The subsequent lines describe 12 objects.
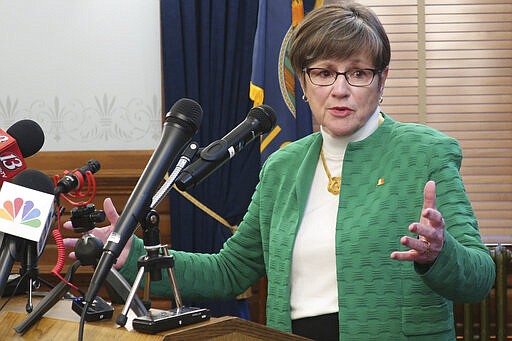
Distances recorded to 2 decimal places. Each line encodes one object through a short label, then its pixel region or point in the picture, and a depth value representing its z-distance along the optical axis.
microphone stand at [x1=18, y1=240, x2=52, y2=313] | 1.74
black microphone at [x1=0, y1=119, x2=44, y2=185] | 1.86
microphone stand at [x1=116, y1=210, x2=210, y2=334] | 1.58
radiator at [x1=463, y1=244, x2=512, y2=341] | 3.60
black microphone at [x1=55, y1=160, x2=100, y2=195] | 1.77
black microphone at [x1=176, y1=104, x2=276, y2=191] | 1.64
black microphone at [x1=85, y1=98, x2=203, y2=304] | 1.56
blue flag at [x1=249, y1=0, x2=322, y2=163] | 3.46
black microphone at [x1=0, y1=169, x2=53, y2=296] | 1.67
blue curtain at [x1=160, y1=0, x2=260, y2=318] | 3.61
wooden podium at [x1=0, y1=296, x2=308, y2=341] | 1.56
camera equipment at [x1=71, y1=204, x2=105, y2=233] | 1.72
